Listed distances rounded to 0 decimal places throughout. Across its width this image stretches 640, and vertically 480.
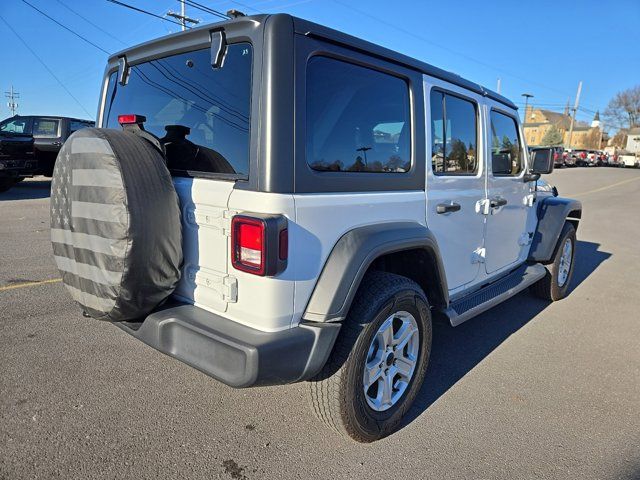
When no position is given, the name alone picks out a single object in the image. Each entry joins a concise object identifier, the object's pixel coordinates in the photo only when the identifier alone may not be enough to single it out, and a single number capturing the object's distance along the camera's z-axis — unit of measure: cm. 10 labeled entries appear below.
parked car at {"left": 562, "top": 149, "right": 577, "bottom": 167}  3944
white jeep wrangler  195
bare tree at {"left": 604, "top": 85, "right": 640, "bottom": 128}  7844
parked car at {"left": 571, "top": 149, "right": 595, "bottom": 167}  4272
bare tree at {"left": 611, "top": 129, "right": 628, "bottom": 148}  8131
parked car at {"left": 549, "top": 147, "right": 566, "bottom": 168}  3555
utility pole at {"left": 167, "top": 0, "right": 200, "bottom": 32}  1812
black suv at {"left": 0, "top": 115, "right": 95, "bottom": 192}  1059
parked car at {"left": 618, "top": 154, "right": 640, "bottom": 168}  5153
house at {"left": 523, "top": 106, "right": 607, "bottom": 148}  9394
